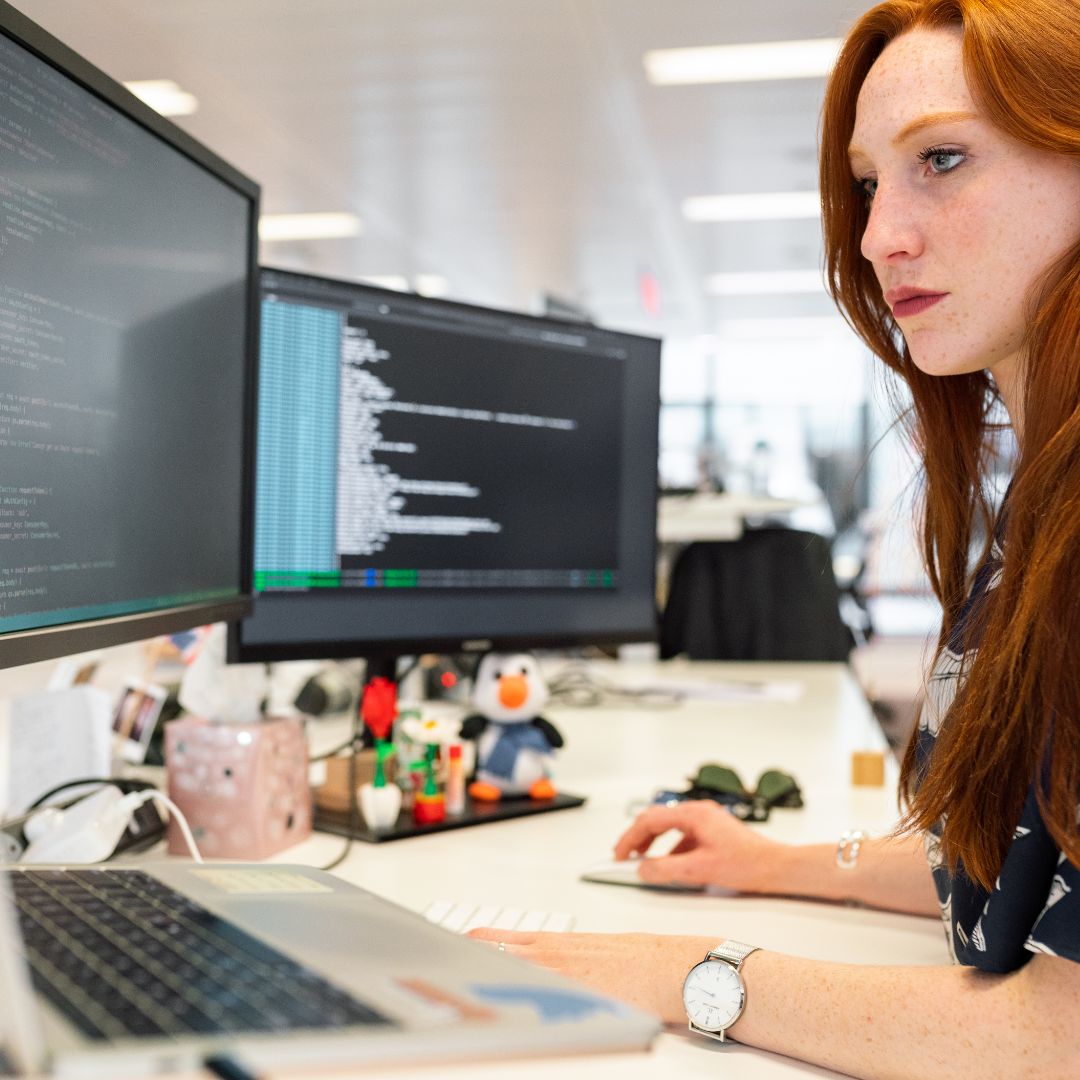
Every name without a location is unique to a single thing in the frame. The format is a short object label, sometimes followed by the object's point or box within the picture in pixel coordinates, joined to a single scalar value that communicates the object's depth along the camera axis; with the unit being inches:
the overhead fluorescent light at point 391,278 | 297.4
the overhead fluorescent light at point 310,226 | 243.1
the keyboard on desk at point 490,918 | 31.2
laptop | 14.0
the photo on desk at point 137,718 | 47.1
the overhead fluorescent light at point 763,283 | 307.4
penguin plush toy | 47.2
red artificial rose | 42.9
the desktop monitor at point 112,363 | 27.7
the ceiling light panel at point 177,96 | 157.8
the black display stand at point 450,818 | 40.8
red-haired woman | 22.1
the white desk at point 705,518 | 95.9
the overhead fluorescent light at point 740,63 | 152.9
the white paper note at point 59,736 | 39.7
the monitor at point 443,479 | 43.9
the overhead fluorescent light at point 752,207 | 229.3
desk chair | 97.8
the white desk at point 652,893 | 25.1
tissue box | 37.2
